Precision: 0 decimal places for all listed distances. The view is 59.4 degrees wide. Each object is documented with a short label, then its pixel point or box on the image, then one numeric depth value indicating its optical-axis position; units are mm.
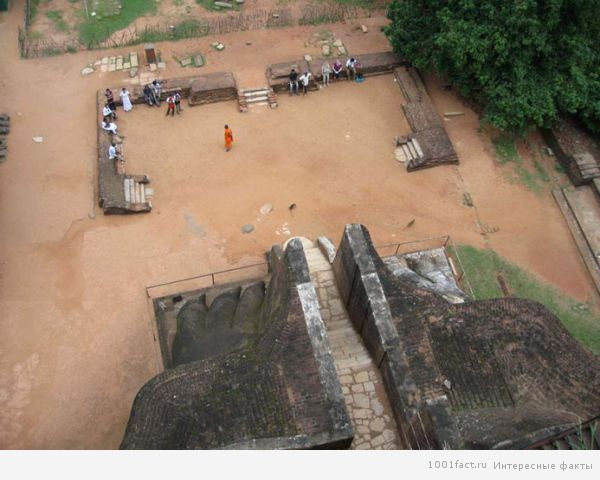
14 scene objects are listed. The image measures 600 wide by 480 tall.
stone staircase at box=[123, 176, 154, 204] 15781
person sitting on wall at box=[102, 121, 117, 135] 17266
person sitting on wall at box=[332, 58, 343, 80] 19375
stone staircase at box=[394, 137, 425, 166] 17220
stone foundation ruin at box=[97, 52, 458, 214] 15844
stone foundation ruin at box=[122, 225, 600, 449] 8906
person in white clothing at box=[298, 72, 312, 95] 19000
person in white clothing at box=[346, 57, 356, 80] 19406
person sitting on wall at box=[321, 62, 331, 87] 19234
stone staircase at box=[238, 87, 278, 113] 18828
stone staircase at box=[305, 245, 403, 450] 10102
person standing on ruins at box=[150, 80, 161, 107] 18297
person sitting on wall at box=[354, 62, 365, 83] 19641
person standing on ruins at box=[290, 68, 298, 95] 18873
